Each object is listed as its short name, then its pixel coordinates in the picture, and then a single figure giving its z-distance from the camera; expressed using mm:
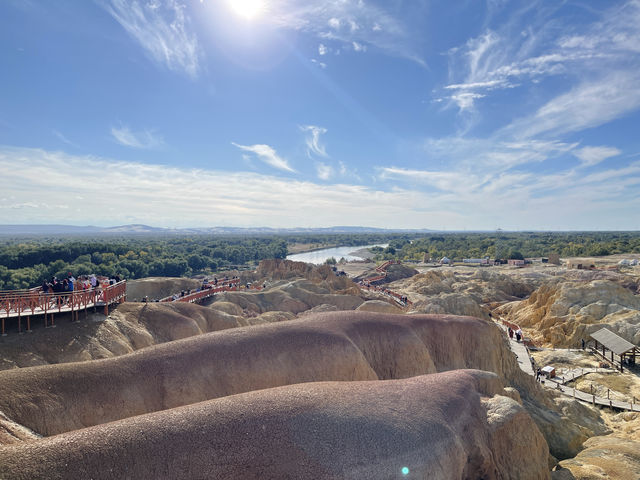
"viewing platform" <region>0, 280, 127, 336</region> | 19484
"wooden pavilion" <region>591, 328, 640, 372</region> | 33188
